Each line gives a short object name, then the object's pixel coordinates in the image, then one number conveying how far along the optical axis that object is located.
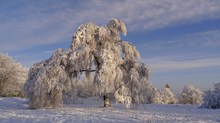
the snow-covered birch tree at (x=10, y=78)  43.81
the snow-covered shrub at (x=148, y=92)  24.56
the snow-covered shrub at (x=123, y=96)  23.22
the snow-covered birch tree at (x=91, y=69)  22.91
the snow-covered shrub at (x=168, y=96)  64.31
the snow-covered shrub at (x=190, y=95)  65.19
